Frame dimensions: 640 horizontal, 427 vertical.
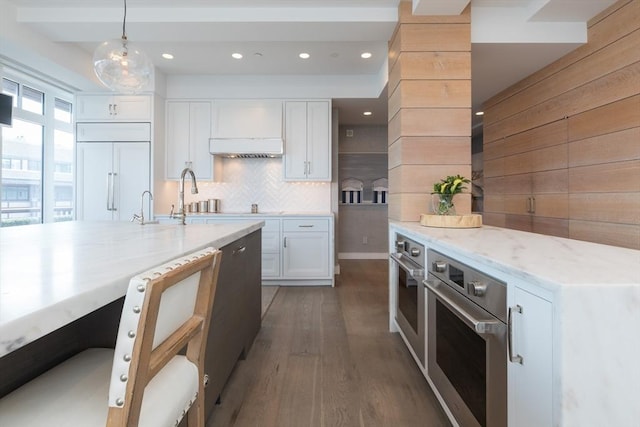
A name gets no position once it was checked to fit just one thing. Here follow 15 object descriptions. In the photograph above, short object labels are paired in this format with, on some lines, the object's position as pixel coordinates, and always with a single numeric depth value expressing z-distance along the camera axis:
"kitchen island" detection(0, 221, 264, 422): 0.58
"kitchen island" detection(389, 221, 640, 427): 0.73
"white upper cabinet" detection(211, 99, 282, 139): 4.21
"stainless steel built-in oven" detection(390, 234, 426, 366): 1.79
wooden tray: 2.02
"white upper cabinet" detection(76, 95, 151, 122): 4.00
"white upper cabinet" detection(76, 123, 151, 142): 4.03
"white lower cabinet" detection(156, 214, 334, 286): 4.02
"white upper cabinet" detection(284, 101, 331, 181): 4.21
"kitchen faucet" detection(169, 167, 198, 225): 2.43
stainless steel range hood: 4.14
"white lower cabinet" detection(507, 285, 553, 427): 0.79
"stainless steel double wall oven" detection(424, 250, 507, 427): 1.02
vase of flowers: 2.15
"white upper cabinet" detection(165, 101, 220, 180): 4.24
